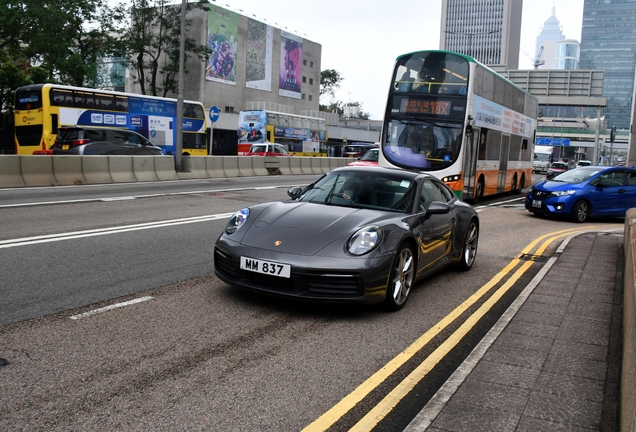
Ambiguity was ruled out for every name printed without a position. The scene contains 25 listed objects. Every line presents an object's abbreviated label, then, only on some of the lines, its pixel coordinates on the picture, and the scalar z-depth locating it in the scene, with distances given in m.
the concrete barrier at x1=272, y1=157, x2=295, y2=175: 30.02
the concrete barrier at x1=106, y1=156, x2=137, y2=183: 19.67
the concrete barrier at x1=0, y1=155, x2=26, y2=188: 16.38
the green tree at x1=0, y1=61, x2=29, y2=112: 38.66
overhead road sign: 102.28
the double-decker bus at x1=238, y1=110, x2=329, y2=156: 41.19
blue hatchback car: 15.49
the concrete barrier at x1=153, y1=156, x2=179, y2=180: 21.88
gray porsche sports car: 5.30
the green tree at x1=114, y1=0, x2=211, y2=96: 51.69
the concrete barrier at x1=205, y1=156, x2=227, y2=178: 24.41
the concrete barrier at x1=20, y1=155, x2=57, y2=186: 16.95
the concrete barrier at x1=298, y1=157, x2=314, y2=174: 32.34
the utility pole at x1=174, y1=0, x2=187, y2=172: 22.95
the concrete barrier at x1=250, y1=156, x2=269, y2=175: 27.70
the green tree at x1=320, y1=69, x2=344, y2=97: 115.56
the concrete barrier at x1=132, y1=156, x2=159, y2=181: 20.73
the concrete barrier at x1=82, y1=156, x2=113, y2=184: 18.73
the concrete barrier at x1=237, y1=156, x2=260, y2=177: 26.47
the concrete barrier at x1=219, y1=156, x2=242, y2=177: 25.58
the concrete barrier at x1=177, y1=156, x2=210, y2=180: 23.00
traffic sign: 27.52
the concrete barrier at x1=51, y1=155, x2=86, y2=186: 17.81
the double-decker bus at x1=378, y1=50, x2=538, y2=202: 16.14
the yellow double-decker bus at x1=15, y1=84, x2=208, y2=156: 25.17
